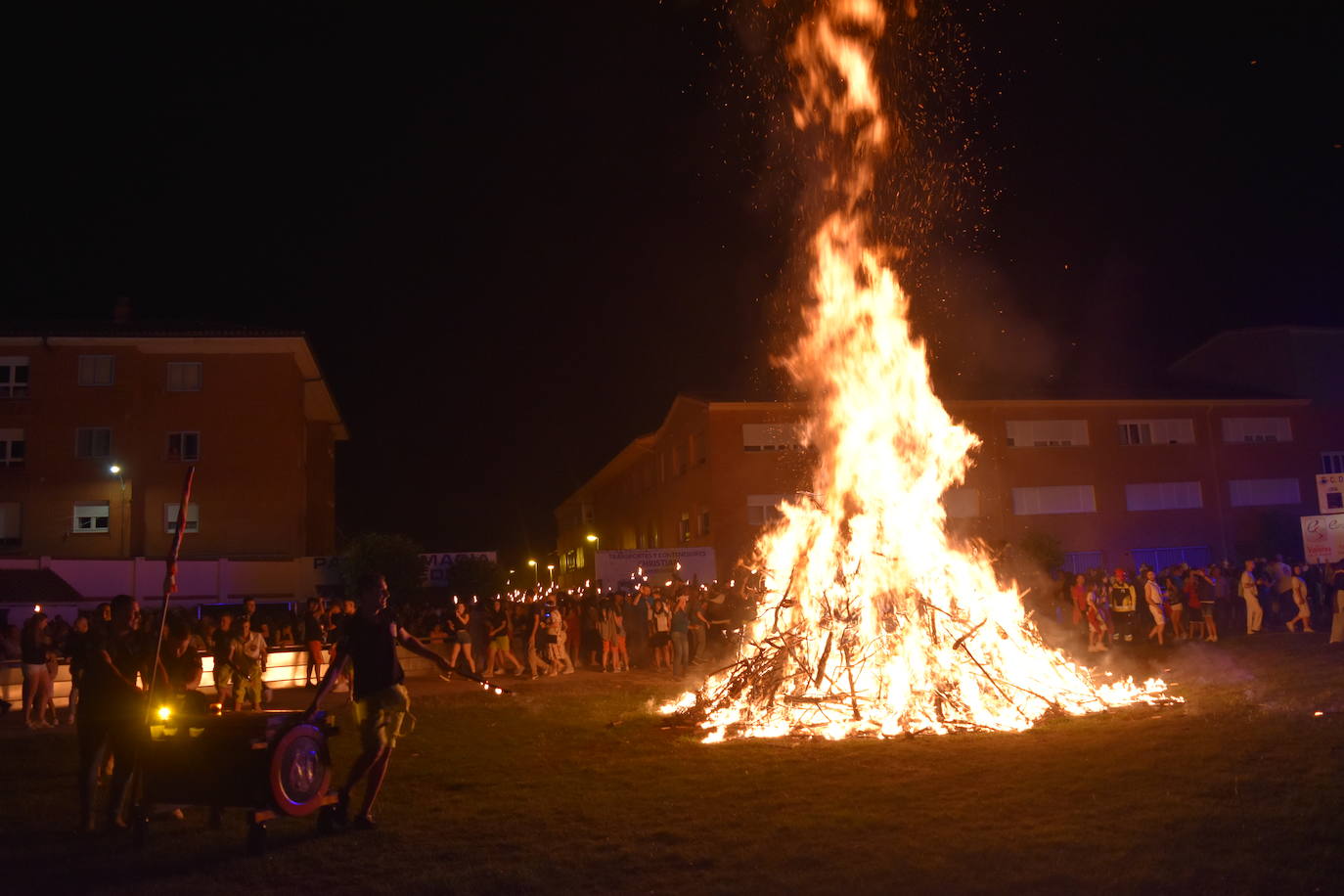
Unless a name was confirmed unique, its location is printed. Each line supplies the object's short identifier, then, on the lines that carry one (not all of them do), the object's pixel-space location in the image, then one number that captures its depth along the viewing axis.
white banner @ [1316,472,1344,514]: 26.09
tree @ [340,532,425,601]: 41.44
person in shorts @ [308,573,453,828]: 7.66
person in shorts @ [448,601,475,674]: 20.19
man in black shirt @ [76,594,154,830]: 7.96
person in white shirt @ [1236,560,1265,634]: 23.12
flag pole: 7.66
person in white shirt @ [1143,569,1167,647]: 21.31
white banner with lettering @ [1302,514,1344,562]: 25.34
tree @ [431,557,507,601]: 47.16
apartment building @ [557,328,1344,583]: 39.03
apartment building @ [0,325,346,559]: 36.78
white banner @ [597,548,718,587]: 29.94
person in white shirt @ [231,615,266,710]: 16.81
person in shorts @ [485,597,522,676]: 21.31
